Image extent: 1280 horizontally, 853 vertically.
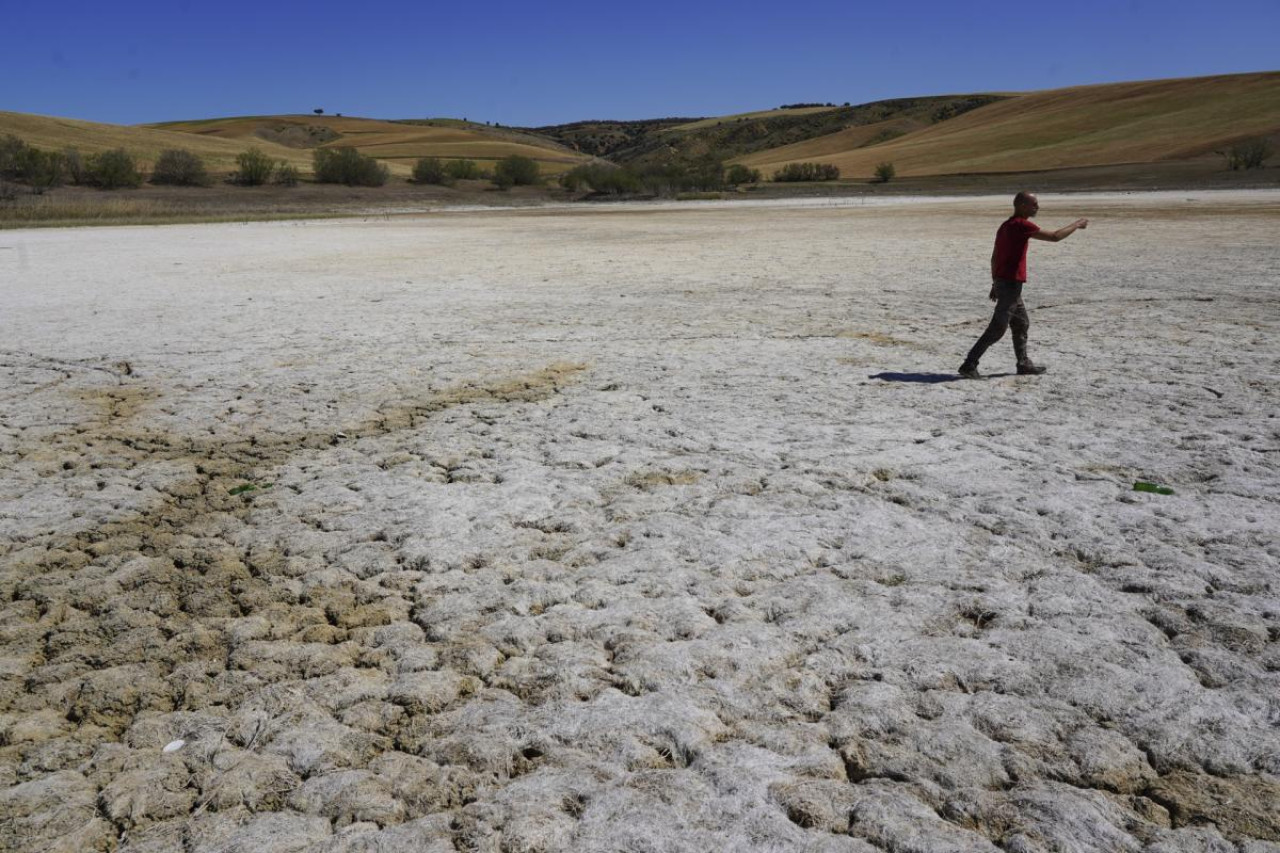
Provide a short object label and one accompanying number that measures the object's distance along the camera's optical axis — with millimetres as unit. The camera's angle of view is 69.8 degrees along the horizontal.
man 6453
